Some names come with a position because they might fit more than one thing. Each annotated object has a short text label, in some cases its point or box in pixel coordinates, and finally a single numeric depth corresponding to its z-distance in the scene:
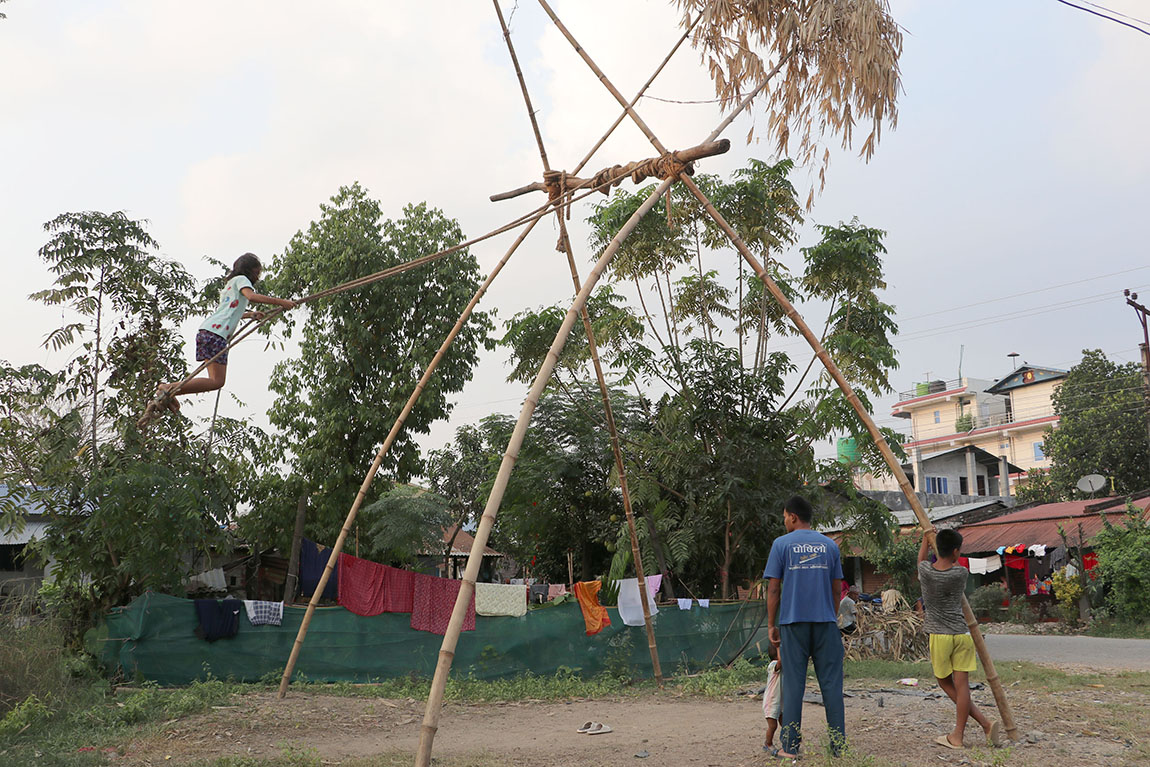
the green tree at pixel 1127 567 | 17.00
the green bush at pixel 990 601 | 21.30
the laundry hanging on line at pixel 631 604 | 10.05
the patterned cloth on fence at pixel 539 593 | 15.65
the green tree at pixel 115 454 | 9.39
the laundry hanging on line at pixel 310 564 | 12.71
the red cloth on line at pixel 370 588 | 9.95
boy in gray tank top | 5.55
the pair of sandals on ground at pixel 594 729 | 6.79
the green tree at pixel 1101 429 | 28.30
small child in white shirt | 5.43
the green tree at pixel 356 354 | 16.42
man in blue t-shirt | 5.05
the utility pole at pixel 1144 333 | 22.83
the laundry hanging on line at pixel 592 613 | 9.98
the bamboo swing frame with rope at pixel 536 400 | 4.40
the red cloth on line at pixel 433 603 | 10.28
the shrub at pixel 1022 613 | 20.20
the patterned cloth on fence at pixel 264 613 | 9.48
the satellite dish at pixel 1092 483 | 22.26
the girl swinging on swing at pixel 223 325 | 6.62
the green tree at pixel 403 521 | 16.36
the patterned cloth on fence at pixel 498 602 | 10.07
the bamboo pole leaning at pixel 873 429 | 5.64
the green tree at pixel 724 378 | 12.06
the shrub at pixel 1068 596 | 18.66
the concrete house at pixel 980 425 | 40.09
